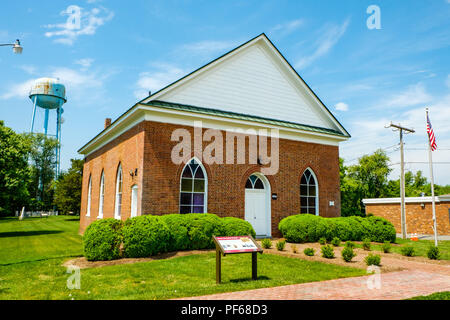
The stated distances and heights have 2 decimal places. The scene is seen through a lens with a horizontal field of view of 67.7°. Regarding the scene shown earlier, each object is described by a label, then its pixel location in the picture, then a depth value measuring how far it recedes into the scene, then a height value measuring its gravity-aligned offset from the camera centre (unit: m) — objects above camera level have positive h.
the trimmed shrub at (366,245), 12.62 -1.68
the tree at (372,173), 47.61 +3.90
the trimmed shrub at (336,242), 13.34 -1.66
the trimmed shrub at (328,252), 10.68 -1.67
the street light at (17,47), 12.38 +5.59
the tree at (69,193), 44.80 +0.69
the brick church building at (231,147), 13.73 +2.43
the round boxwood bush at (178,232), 11.45 -1.13
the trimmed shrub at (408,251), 11.46 -1.72
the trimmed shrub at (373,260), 9.34 -1.67
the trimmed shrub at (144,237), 10.62 -1.22
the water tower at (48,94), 55.91 +17.35
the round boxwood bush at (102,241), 10.45 -1.35
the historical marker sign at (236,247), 7.50 -1.08
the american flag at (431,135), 14.39 +2.80
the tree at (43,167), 63.59 +5.92
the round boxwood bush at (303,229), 14.41 -1.29
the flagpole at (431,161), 14.11 +1.68
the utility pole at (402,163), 23.24 +2.64
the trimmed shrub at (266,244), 12.27 -1.62
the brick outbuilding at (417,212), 26.90 -1.00
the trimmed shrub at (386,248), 12.16 -1.72
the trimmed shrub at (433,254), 10.97 -1.73
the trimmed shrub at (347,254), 10.09 -1.61
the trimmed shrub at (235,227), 12.45 -1.04
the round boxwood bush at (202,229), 11.76 -1.08
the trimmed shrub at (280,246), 12.02 -1.66
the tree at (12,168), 22.58 +2.10
